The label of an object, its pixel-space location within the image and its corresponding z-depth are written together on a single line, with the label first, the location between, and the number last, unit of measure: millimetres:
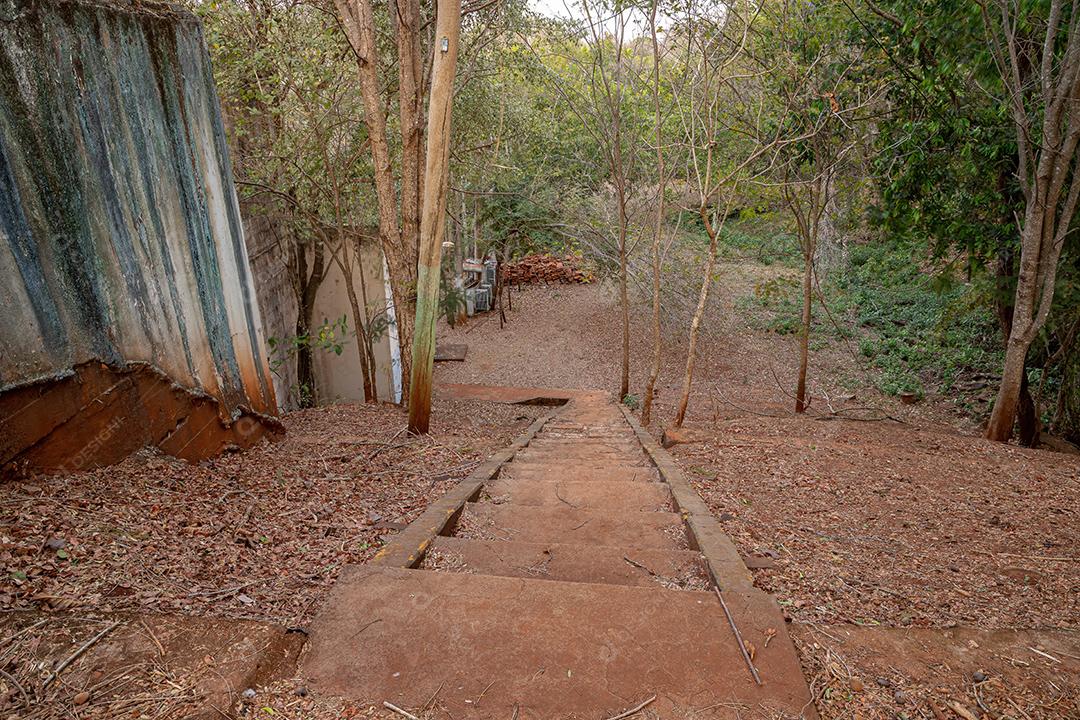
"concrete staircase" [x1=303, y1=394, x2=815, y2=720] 1699
